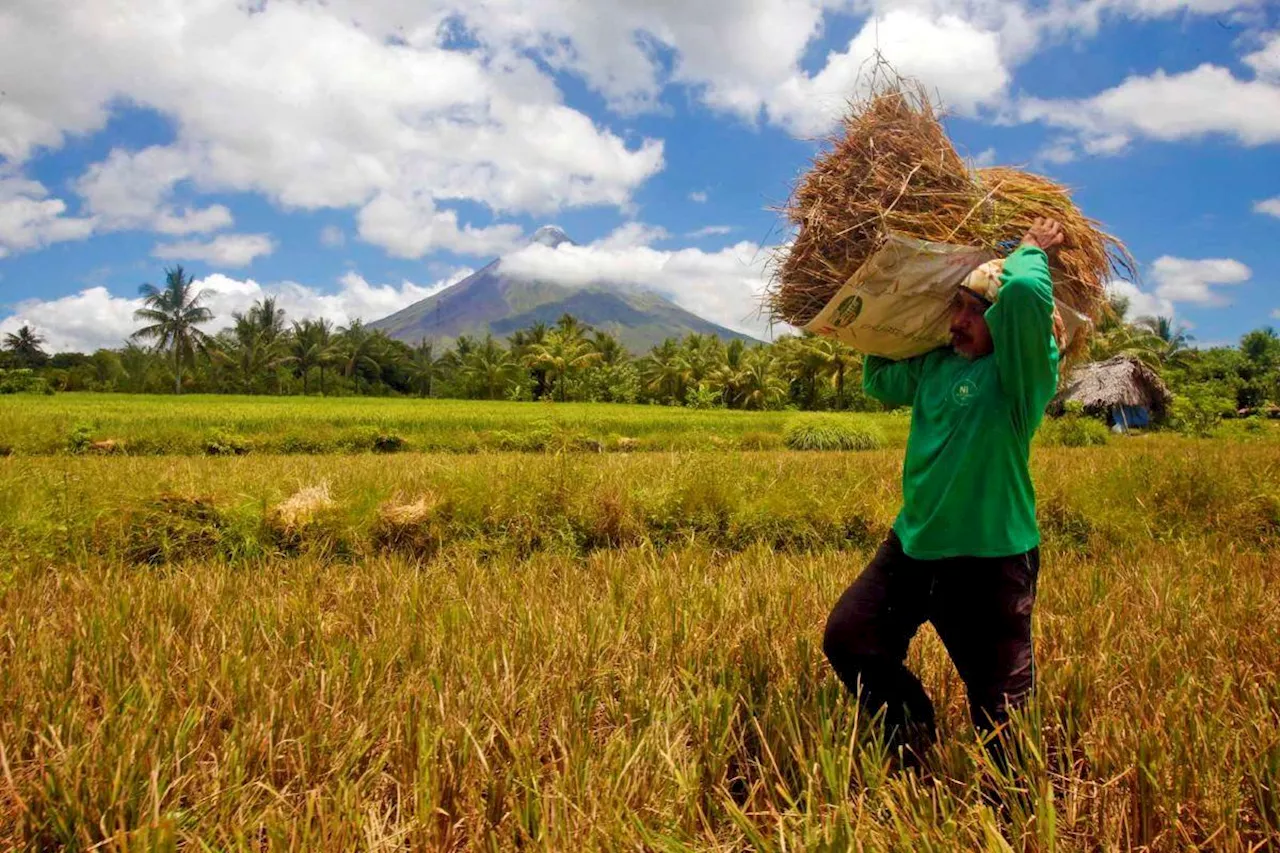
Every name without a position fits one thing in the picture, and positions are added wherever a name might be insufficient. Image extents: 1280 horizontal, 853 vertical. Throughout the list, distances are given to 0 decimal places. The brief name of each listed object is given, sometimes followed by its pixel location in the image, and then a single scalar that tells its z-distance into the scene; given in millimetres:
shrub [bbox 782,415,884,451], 16234
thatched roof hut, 24297
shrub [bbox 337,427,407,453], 14328
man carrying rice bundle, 1913
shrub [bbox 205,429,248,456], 12727
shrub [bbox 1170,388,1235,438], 18562
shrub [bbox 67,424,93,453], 11602
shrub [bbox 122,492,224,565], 4727
